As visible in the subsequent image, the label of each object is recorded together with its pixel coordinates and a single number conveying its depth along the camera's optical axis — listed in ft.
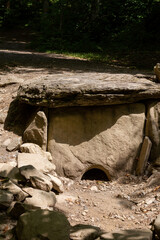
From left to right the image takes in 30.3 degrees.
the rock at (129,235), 9.81
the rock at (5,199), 10.67
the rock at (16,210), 10.35
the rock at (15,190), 11.40
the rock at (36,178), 12.73
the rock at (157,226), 10.64
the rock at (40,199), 11.41
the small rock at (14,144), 16.05
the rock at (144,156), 16.85
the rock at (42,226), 9.02
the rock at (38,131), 16.10
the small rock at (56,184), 14.02
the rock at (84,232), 9.86
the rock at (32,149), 15.79
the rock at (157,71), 17.00
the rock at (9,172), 12.95
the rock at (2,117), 17.97
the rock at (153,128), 16.75
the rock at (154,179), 15.75
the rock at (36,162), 14.53
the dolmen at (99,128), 16.11
